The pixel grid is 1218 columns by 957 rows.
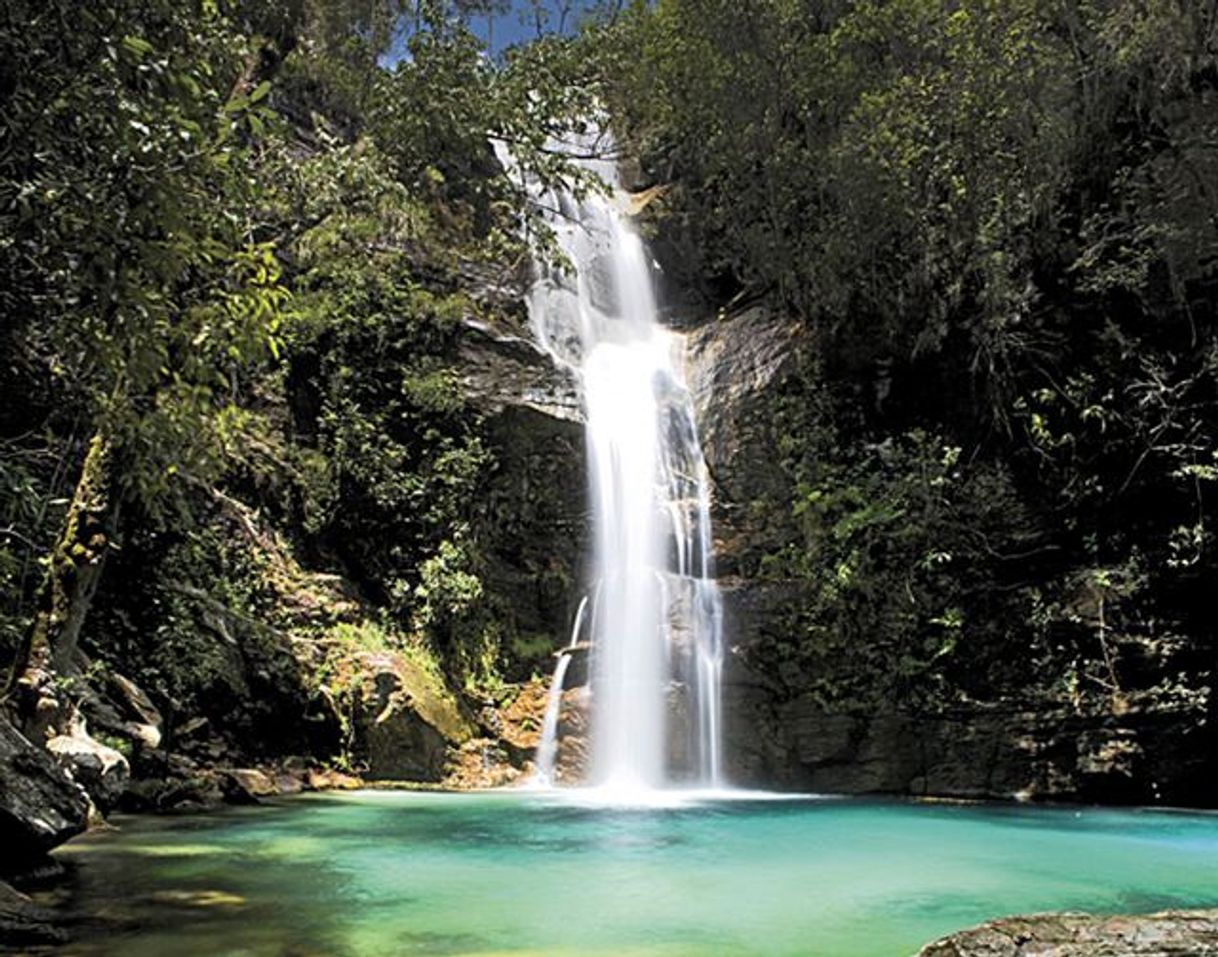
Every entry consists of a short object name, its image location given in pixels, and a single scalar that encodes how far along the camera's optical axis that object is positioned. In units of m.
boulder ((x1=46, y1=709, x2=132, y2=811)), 7.07
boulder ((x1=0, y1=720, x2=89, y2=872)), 4.97
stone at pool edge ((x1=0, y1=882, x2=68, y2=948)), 4.00
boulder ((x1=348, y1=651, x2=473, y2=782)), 11.80
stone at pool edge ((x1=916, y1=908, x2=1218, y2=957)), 2.90
